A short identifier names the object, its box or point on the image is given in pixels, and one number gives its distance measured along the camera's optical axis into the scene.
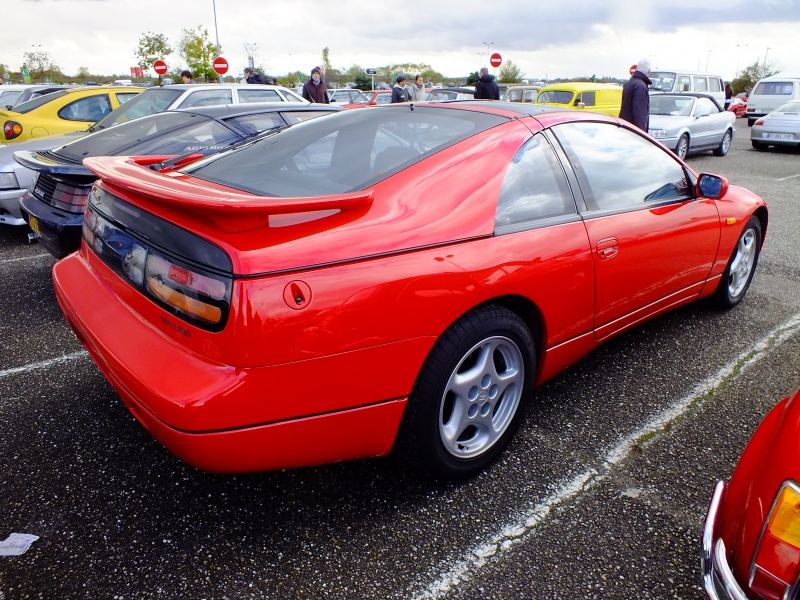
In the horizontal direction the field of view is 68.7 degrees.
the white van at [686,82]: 15.00
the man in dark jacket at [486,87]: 11.30
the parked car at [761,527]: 1.20
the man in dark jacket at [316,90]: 11.55
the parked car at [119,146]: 3.72
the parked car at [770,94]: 18.92
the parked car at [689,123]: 10.89
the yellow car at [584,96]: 12.05
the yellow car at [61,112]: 7.01
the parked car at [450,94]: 17.89
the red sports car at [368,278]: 1.65
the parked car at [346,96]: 21.16
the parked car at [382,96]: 17.78
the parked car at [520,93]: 17.11
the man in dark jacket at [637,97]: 7.89
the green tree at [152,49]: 50.78
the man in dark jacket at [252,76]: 12.94
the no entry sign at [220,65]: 17.72
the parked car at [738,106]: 24.32
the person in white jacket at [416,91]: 13.03
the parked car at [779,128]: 13.23
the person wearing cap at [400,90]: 11.86
